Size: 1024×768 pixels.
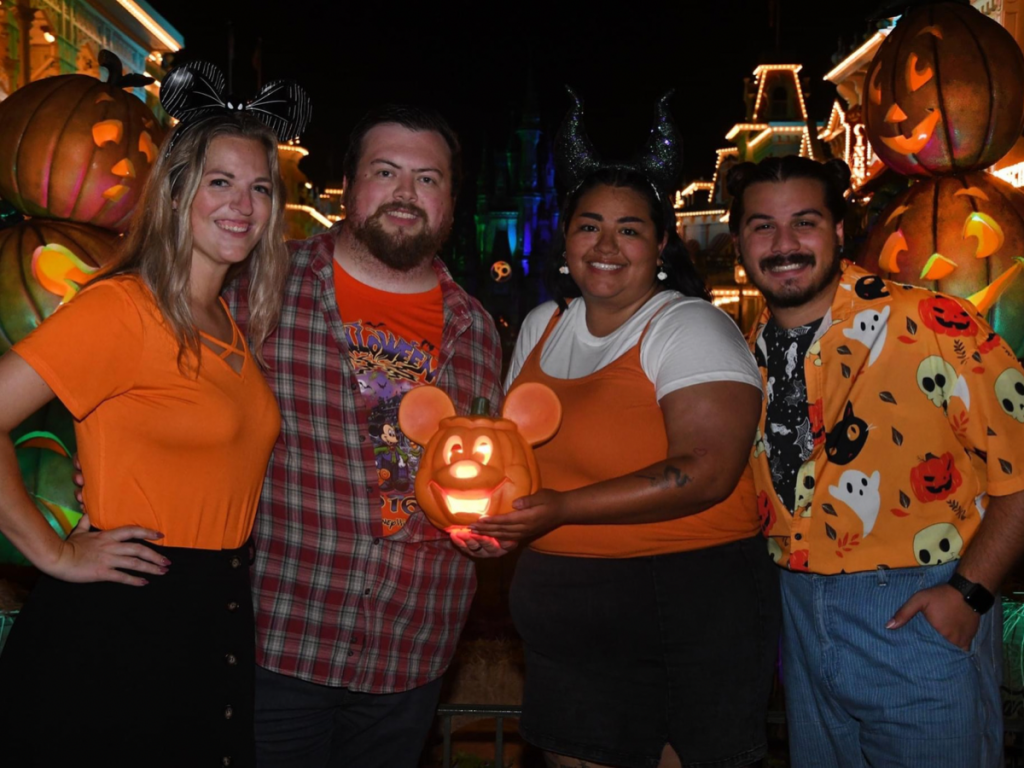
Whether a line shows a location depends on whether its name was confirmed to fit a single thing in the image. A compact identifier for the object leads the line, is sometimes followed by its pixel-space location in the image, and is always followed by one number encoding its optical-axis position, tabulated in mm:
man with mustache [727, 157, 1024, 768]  2768
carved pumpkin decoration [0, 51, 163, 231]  5785
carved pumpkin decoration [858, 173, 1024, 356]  5688
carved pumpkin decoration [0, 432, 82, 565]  6469
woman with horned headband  2713
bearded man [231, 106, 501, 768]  2982
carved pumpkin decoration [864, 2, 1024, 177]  5652
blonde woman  2279
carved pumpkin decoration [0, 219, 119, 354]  5719
